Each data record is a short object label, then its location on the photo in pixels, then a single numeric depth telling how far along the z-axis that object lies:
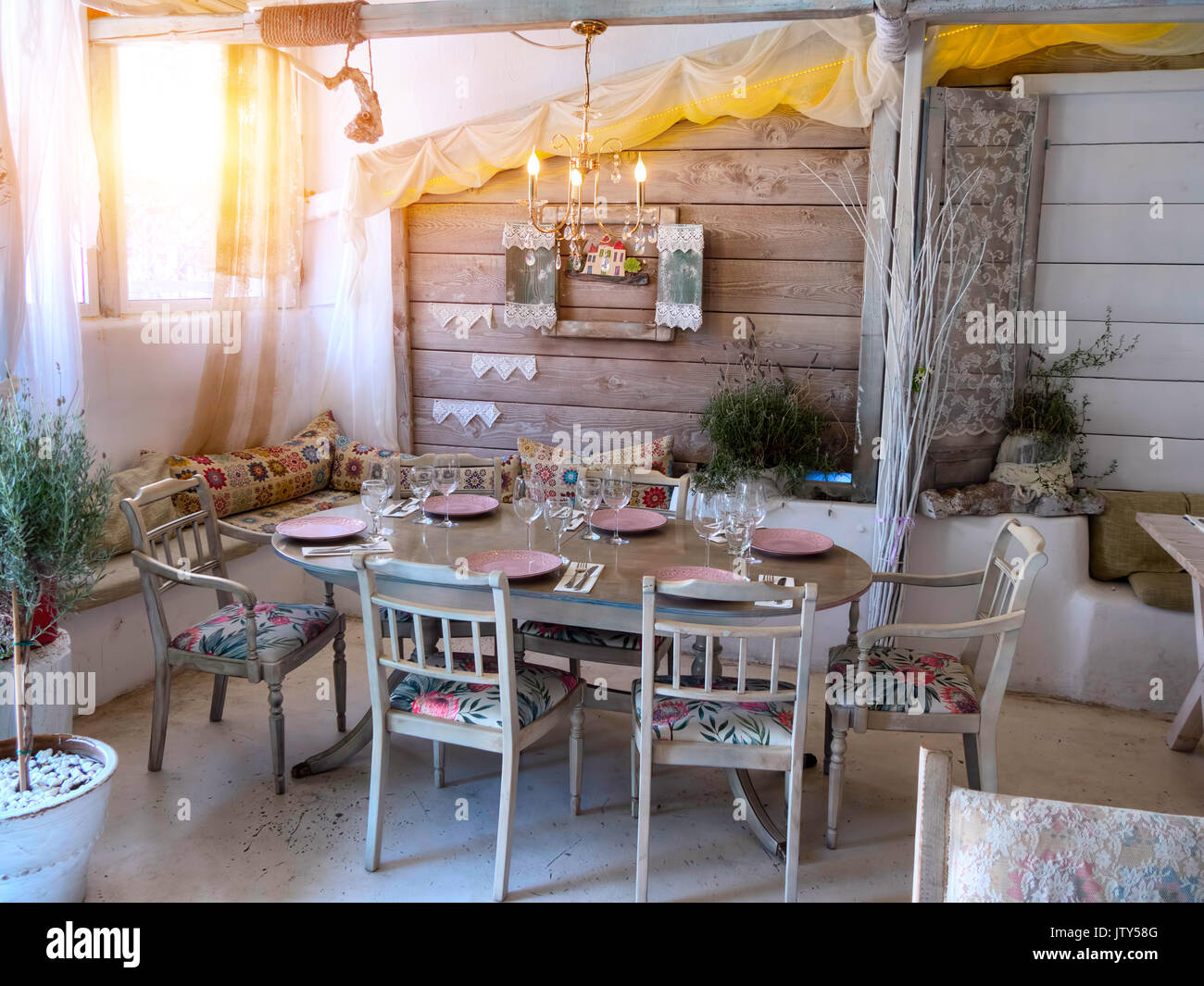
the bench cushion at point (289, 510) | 4.38
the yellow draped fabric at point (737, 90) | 3.78
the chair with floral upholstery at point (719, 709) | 2.36
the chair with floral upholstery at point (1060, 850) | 1.34
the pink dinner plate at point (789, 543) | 3.03
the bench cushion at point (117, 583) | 3.55
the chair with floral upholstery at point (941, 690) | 2.64
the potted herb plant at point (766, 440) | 4.21
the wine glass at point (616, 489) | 3.12
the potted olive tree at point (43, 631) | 2.33
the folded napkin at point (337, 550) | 2.99
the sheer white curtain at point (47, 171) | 3.36
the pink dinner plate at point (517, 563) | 2.78
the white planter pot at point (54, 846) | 2.30
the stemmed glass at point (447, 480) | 3.24
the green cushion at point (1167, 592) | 3.74
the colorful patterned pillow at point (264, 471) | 4.36
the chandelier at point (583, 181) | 3.15
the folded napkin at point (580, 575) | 2.72
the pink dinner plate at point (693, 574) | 2.77
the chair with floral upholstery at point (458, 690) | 2.48
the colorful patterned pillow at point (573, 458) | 4.52
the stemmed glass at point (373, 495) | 3.09
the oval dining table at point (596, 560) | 2.68
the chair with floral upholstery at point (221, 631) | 3.05
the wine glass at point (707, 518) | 2.97
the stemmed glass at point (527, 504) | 3.09
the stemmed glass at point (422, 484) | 3.35
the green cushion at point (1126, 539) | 3.94
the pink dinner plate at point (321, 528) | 3.11
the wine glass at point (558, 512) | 2.98
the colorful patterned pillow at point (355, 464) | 4.89
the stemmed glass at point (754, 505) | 2.95
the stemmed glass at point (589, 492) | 3.08
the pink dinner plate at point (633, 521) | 3.24
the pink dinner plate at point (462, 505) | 3.42
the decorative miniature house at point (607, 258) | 4.51
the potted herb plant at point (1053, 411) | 4.03
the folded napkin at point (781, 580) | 2.76
